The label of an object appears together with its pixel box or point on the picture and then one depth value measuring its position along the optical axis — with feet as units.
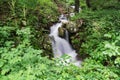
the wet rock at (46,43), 24.78
